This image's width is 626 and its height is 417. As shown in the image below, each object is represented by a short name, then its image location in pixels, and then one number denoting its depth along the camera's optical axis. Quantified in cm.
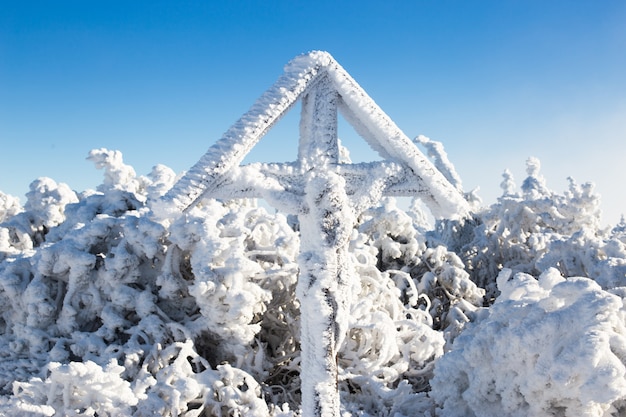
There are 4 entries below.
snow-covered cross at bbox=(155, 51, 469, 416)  301
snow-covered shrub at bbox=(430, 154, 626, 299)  816
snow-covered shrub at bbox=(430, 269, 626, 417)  293
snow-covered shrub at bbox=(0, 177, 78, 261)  827
